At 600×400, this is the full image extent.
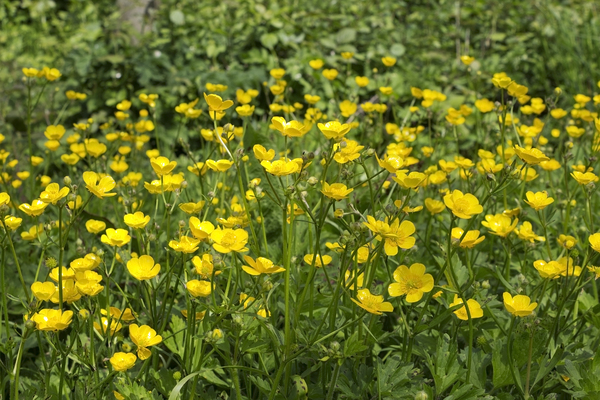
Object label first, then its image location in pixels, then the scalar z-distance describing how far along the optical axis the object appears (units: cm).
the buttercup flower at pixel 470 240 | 92
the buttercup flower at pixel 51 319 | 86
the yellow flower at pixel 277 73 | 119
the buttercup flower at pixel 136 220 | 90
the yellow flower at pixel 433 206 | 96
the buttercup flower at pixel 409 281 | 90
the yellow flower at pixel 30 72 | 114
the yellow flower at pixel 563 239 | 99
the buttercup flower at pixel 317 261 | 92
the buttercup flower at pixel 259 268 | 84
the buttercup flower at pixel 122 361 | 86
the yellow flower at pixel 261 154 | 89
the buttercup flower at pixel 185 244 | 88
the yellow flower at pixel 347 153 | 91
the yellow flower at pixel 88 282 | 87
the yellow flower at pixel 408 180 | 87
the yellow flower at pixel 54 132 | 115
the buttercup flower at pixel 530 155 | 90
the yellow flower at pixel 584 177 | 95
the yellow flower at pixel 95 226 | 97
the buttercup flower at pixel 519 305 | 87
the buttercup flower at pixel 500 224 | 93
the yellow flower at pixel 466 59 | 131
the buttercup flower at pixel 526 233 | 96
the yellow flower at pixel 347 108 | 116
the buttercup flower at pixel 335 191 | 87
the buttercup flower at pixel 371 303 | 86
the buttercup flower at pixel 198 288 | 88
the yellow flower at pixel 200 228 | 89
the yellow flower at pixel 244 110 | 103
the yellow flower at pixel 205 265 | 89
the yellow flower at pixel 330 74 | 122
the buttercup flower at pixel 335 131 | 88
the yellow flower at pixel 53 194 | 88
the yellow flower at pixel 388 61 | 131
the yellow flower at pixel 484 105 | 120
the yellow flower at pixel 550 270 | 90
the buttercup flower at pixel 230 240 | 85
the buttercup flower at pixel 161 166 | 93
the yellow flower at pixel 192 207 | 94
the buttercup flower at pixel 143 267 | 89
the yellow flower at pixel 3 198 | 89
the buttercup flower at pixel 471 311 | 90
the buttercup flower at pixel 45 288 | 89
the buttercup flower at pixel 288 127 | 90
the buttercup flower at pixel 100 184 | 90
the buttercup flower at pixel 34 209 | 90
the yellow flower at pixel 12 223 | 90
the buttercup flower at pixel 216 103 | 91
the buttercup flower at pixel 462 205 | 89
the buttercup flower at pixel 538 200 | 95
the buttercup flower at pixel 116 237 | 90
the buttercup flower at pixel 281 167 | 87
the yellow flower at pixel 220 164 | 92
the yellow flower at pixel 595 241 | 89
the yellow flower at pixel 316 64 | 128
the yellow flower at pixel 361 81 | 127
